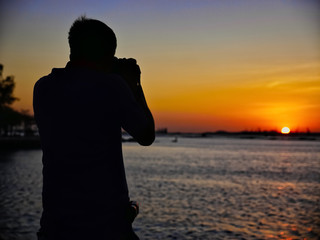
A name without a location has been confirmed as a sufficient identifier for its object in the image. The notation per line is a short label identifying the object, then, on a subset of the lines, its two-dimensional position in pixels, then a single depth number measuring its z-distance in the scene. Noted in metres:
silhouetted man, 1.61
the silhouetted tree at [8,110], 75.56
